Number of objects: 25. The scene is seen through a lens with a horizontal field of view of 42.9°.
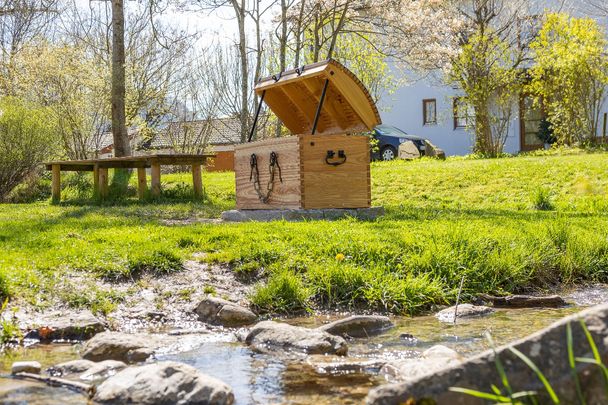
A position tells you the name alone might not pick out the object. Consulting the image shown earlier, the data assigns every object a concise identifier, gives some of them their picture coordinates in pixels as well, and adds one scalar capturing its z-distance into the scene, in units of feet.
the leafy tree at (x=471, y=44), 77.30
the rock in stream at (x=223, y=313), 19.02
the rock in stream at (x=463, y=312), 19.79
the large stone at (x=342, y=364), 14.19
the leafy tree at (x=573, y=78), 71.92
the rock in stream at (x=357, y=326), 17.53
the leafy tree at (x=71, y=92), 73.72
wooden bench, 45.75
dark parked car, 90.02
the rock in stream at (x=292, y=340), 15.64
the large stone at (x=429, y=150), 88.23
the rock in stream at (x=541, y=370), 7.80
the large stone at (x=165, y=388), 11.56
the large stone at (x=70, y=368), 13.89
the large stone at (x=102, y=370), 13.61
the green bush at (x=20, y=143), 56.70
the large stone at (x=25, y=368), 13.70
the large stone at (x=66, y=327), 17.17
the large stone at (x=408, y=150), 86.84
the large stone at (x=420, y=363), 12.91
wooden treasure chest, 33.04
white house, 106.01
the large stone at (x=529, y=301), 21.33
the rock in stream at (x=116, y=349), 15.30
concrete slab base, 32.81
